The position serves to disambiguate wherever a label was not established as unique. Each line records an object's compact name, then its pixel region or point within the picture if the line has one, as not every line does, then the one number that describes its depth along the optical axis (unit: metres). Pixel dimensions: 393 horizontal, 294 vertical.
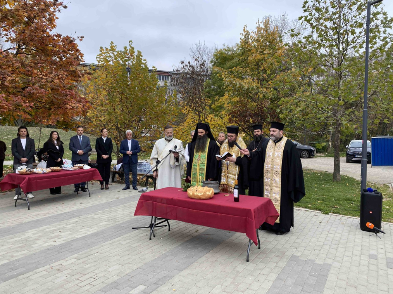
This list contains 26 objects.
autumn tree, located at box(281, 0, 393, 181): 11.95
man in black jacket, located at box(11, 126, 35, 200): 9.37
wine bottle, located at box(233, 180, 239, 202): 4.91
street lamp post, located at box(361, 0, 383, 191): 7.21
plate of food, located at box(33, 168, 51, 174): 8.37
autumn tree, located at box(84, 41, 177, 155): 11.98
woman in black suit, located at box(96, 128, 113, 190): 10.64
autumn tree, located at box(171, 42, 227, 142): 13.36
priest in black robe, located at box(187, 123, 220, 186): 6.43
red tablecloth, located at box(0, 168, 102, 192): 7.81
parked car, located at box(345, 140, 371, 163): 22.05
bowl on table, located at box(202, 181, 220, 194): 5.59
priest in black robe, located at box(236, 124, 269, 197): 6.27
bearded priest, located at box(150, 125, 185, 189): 7.79
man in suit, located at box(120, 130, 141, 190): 10.67
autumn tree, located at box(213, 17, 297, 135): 13.93
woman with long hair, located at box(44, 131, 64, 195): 9.77
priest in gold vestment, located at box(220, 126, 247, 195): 6.76
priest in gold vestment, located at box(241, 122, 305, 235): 6.12
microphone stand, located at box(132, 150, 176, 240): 5.97
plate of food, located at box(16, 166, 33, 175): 8.19
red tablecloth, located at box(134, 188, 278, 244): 4.69
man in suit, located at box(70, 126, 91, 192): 10.21
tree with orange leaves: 9.30
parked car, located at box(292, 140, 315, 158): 26.66
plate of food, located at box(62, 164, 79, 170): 9.16
